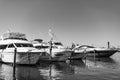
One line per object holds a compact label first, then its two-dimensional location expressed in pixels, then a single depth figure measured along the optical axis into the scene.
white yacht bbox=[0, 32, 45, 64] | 10.81
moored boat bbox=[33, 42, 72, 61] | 13.69
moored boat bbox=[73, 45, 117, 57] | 20.06
